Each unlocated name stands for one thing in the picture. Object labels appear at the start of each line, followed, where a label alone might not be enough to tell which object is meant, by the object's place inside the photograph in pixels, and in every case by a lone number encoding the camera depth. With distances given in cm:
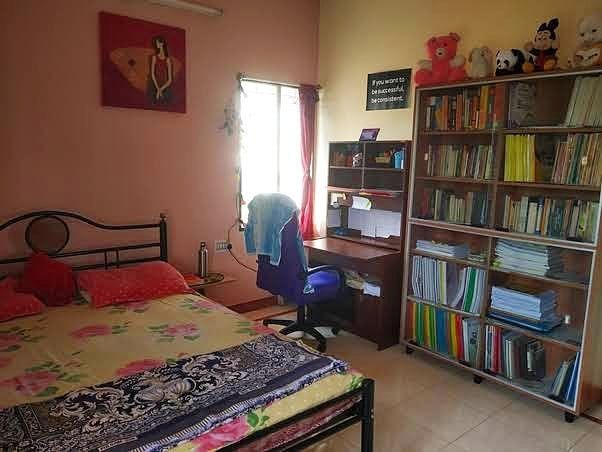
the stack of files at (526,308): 278
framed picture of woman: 319
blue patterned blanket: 152
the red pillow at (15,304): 260
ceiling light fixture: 336
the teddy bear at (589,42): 252
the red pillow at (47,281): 281
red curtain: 438
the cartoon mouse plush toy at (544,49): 272
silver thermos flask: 378
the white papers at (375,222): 384
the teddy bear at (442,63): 330
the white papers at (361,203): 397
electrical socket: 398
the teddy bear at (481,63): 306
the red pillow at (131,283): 289
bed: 158
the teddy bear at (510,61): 287
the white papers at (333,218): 426
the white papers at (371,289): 358
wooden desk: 351
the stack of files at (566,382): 264
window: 412
